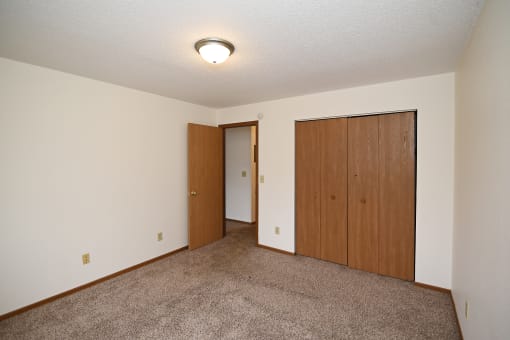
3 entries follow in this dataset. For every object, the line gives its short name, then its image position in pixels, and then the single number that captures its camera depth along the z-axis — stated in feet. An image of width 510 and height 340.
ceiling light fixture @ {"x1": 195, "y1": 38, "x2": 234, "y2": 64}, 5.88
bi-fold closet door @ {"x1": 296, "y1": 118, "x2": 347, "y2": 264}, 10.50
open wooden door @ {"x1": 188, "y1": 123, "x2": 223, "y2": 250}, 12.28
